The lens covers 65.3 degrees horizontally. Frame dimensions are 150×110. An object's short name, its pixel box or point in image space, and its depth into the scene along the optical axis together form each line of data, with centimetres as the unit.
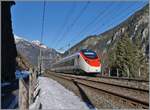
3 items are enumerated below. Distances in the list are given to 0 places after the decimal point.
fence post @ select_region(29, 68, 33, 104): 459
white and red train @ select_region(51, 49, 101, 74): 1242
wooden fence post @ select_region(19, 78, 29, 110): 286
